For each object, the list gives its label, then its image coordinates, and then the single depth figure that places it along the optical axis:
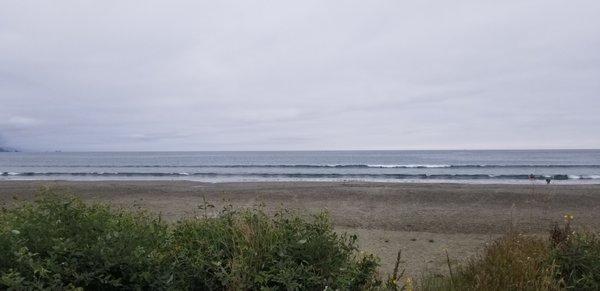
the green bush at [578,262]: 4.37
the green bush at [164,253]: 3.41
